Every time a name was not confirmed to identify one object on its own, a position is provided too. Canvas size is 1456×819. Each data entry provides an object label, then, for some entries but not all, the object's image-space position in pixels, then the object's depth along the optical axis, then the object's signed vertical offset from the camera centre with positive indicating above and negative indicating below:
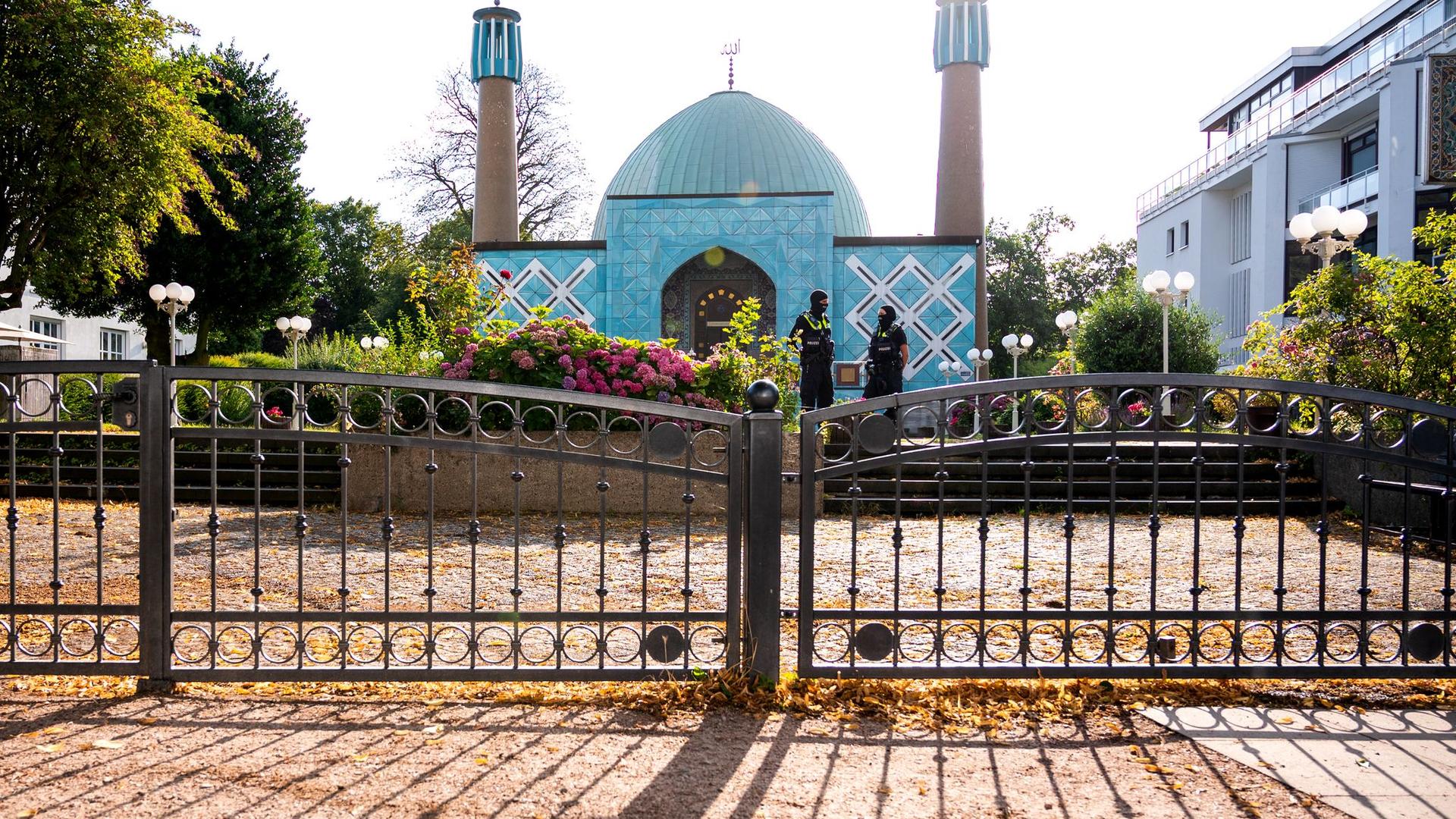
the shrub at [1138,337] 23.47 +1.44
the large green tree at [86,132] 15.47 +4.27
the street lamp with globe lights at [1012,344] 26.38 +1.41
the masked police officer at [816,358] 14.59 +0.54
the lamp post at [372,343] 23.77 +1.28
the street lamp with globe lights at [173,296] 21.16 +2.13
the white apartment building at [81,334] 31.33 +2.13
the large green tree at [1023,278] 49.12 +6.01
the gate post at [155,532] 3.95 -0.57
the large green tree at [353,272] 47.72 +6.16
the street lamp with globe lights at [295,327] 24.33 +1.72
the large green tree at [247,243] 28.98 +4.48
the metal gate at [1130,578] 4.00 -1.08
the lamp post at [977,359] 24.65 +0.93
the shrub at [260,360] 28.56 +0.96
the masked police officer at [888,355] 14.36 +0.58
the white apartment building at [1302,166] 24.11 +7.16
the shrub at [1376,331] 9.07 +0.66
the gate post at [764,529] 3.88 -0.54
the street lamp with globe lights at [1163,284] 17.69 +2.05
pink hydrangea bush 11.00 +0.32
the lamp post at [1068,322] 23.33 +1.77
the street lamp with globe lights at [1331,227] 12.36 +2.17
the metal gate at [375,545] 3.94 -1.12
